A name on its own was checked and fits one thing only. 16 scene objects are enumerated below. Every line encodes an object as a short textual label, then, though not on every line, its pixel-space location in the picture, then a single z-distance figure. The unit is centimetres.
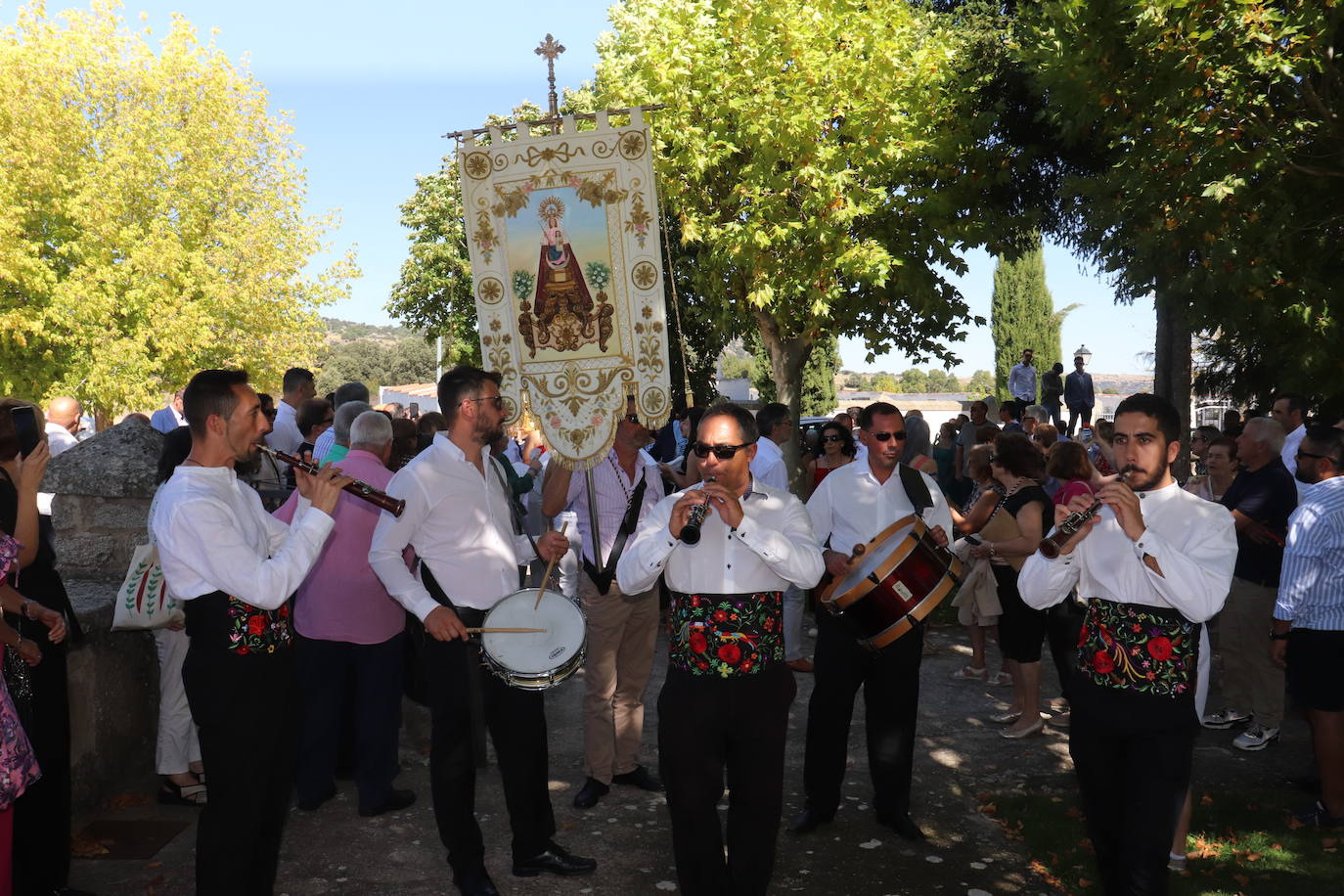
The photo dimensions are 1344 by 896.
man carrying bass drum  582
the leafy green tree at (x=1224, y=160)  1026
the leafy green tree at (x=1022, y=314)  6105
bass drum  525
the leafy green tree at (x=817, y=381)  4488
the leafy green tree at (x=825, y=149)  1802
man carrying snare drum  499
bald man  867
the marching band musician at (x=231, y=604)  404
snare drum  486
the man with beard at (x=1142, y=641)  399
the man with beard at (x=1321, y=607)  588
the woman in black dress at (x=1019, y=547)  721
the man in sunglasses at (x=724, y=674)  432
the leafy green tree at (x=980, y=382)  8822
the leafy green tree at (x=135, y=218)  2792
